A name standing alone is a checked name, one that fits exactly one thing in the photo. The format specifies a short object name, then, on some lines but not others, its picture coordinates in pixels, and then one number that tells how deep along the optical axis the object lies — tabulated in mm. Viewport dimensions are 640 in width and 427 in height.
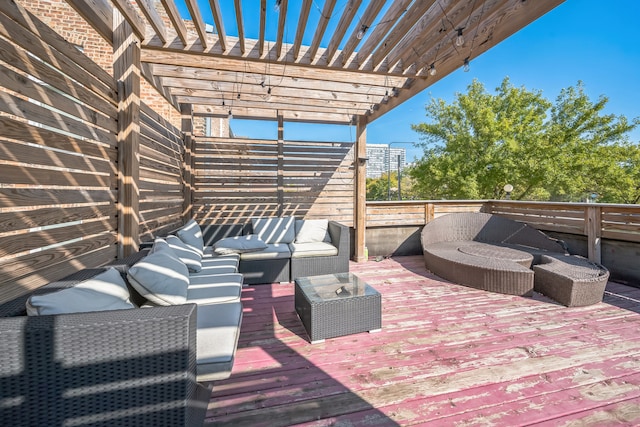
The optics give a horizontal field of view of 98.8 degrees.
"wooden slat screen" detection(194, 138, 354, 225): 4883
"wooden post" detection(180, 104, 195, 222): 4668
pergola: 2312
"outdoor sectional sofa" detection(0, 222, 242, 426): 1065
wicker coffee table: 2350
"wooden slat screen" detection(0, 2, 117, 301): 1474
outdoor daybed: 3131
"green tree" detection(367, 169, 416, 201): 19703
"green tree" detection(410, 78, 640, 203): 11492
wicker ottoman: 3033
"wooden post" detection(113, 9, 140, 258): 2568
